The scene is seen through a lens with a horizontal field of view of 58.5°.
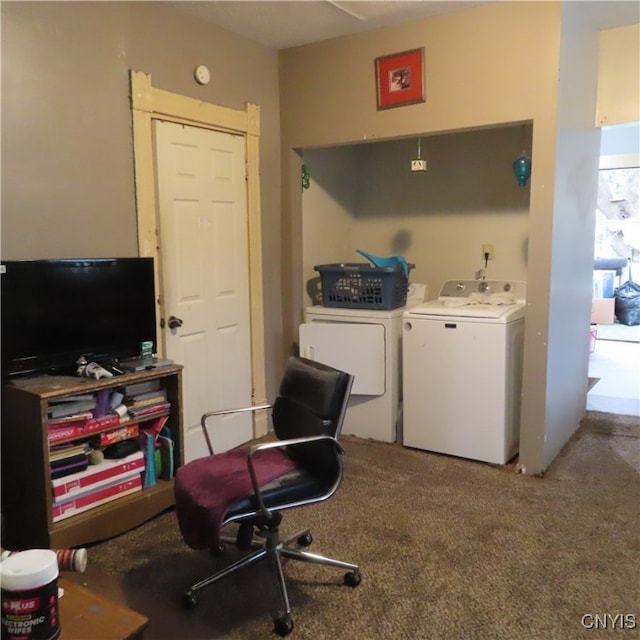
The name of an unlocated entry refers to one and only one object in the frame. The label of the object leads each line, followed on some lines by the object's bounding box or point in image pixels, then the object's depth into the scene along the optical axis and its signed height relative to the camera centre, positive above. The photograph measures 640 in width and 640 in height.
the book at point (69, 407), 2.29 -0.65
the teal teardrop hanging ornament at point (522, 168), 3.33 +0.44
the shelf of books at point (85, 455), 2.24 -0.88
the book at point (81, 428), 2.27 -0.74
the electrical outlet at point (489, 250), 3.94 -0.04
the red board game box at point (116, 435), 2.46 -0.82
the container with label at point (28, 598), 1.14 -0.70
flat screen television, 2.25 -0.28
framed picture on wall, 3.17 +0.93
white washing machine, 3.15 -0.76
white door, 3.02 -0.14
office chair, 1.89 -0.82
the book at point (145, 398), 2.59 -0.70
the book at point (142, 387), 2.60 -0.65
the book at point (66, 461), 2.28 -0.86
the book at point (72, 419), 2.28 -0.69
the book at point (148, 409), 2.58 -0.75
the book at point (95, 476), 2.29 -0.96
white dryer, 3.53 -0.69
